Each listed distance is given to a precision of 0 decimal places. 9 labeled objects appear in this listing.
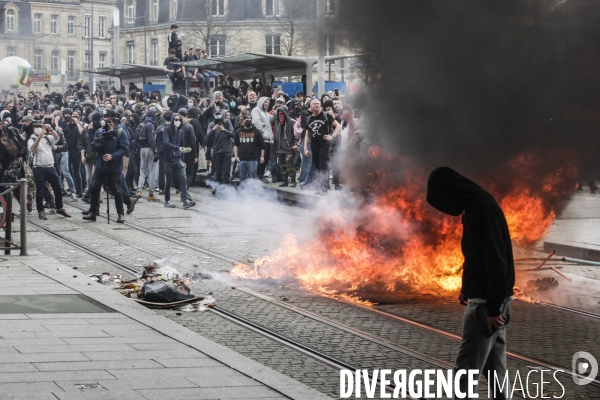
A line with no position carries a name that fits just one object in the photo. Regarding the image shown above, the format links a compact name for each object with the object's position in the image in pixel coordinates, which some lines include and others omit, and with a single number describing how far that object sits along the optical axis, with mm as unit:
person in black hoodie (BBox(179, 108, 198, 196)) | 20916
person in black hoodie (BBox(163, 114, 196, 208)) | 19016
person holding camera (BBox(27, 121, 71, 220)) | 17094
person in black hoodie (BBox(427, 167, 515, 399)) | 5340
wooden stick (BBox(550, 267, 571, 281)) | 11075
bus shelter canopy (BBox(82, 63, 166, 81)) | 33219
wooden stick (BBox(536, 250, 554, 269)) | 11409
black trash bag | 9641
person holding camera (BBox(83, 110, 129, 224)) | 16891
